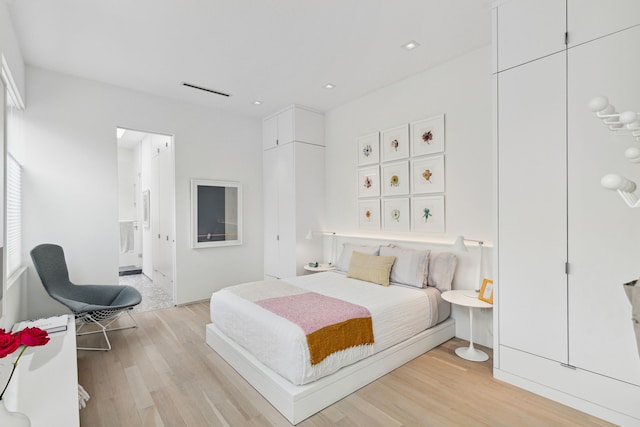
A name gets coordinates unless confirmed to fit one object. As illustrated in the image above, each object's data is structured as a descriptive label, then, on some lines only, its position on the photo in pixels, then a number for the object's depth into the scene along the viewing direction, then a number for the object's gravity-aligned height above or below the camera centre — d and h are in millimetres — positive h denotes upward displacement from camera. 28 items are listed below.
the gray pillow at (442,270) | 3344 -647
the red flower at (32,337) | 1201 -487
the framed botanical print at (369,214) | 4277 -46
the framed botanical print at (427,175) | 3584 +420
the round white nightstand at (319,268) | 4580 -835
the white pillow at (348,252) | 3994 -536
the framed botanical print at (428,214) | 3576 -42
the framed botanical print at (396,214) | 3943 -44
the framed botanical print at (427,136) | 3574 +874
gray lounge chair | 3119 -902
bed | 2203 -945
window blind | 3031 -24
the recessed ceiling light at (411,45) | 3090 +1650
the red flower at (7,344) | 1076 -462
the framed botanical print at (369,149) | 4258 +857
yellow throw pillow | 3551 -666
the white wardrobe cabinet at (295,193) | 4801 +293
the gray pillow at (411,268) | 3396 -636
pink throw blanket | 2250 -841
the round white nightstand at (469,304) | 2835 -841
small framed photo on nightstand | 2837 -747
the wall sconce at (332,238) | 4855 -422
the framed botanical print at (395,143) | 3917 +864
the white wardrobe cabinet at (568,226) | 2010 -117
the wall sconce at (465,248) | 3111 -374
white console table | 1431 -921
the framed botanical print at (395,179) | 3926 +408
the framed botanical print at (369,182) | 4270 +406
